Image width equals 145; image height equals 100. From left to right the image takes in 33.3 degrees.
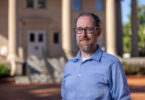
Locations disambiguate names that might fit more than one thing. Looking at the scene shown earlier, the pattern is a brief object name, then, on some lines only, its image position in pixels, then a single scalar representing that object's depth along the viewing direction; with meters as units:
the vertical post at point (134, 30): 25.86
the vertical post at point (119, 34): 27.45
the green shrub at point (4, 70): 17.40
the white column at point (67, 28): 20.35
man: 2.30
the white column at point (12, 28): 19.34
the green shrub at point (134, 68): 20.91
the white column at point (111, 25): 21.80
